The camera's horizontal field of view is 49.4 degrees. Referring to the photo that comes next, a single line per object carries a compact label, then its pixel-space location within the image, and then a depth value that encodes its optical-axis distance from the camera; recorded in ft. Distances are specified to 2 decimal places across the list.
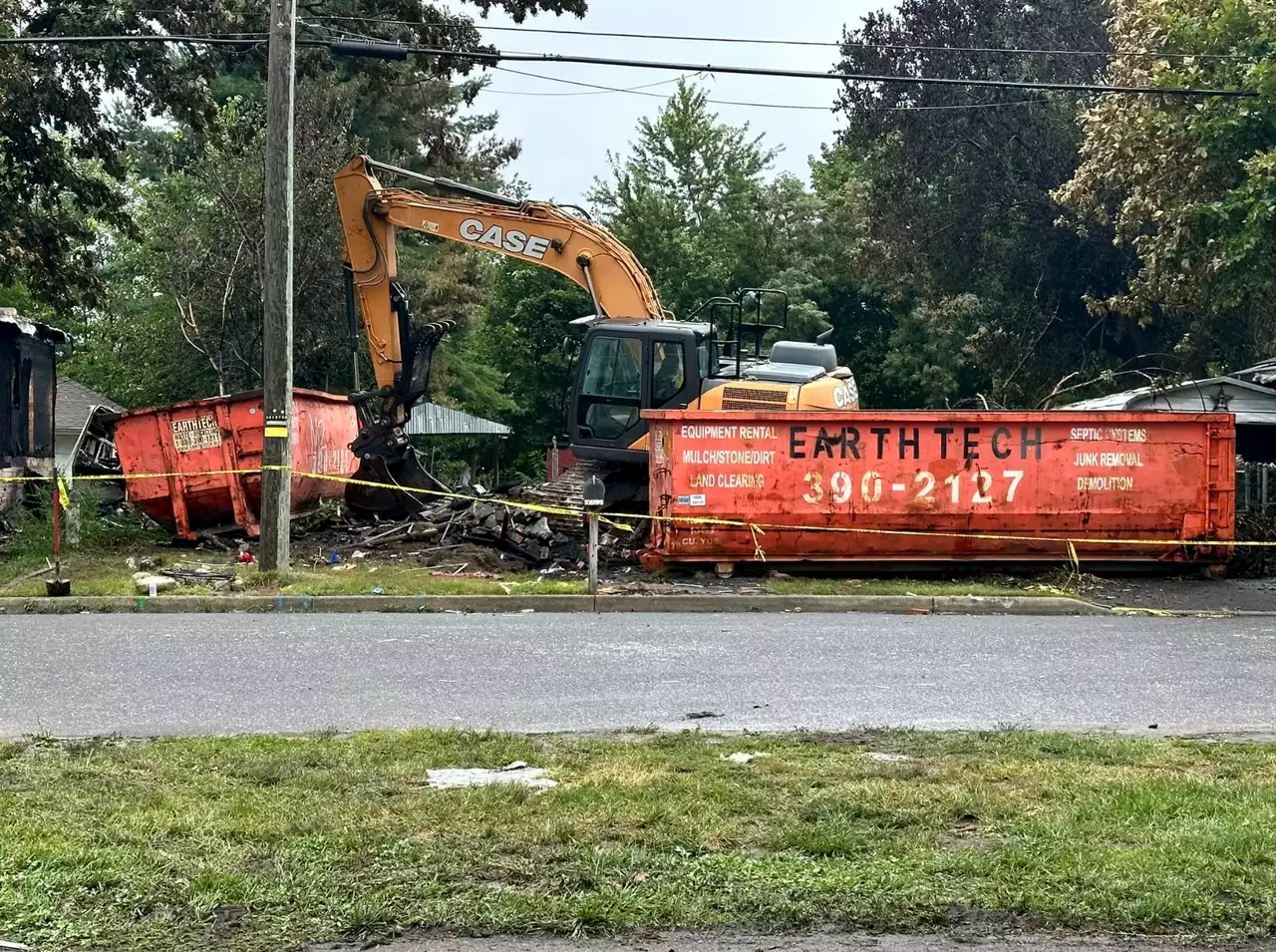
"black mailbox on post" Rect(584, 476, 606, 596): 45.65
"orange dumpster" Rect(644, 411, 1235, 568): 52.37
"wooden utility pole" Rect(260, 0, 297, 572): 50.44
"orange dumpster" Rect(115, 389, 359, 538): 61.77
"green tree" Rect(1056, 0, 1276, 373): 67.87
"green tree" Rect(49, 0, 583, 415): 101.50
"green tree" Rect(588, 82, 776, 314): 144.66
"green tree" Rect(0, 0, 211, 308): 67.51
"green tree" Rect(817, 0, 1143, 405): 119.03
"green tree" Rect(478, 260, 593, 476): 143.95
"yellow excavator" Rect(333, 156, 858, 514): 58.85
